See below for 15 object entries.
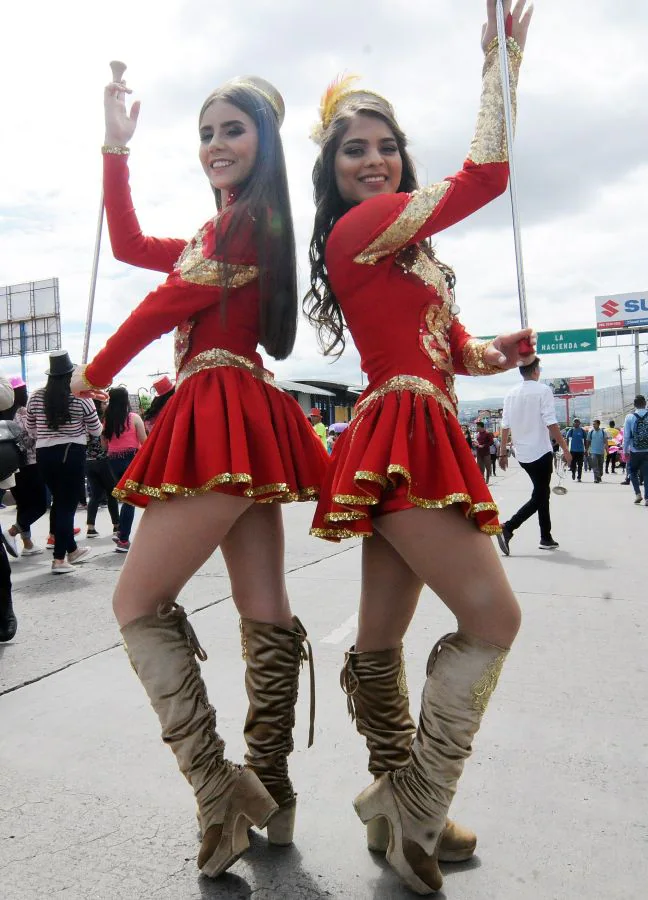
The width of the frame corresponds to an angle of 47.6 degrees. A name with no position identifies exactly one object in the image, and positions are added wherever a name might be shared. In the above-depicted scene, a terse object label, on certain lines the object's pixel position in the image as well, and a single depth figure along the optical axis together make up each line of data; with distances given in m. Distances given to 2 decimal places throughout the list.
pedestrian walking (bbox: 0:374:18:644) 3.74
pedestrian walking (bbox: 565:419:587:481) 19.39
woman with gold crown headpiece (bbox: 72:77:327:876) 1.65
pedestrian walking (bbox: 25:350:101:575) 5.80
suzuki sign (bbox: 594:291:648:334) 44.34
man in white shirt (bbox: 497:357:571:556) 6.64
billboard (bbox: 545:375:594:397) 80.12
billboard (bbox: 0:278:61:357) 28.08
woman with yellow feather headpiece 1.57
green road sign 38.34
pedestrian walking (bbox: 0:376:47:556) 6.39
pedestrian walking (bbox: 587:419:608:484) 18.50
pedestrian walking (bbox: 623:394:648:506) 11.35
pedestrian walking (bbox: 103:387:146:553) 7.06
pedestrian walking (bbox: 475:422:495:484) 17.78
